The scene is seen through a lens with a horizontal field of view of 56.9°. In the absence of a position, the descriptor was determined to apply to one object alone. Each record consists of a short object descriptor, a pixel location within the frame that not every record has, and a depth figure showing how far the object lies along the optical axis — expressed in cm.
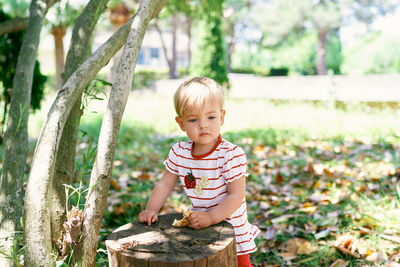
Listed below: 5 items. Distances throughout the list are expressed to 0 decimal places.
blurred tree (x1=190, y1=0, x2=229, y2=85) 1199
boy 187
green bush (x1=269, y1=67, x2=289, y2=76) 2638
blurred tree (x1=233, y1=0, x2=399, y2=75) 2423
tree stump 152
